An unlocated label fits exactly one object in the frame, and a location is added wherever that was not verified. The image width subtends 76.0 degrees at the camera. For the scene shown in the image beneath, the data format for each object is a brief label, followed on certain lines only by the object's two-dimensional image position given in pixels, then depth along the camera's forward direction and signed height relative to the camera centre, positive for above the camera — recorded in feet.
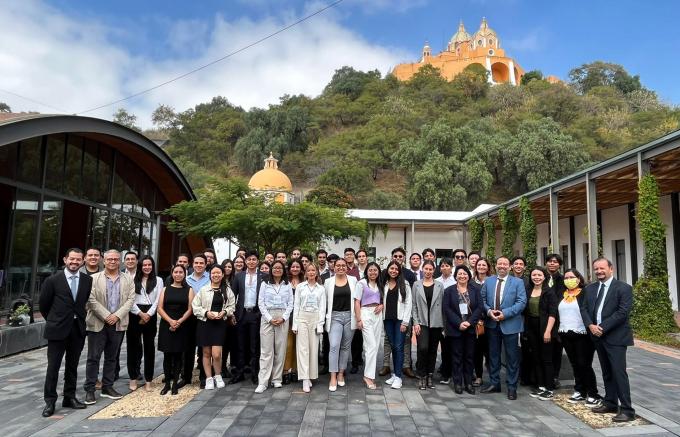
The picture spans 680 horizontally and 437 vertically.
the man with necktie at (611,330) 13.23 -1.88
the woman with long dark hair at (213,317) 15.81 -2.10
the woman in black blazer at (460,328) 15.99 -2.27
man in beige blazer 14.87 -2.13
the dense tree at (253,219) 36.24 +3.65
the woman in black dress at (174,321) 15.53 -2.27
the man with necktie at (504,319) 15.48 -1.90
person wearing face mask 14.69 -2.49
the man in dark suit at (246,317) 17.12 -2.25
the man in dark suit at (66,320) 13.50 -2.04
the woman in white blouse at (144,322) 16.01 -2.40
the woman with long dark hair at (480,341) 16.94 -2.94
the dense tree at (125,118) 184.17 +59.12
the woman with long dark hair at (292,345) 17.22 -3.33
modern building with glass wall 27.96 +5.28
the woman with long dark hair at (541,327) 15.38 -2.14
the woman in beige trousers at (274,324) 16.21 -2.36
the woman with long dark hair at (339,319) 16.42 -2.16
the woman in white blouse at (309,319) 16.28 -2.18
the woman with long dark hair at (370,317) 16.46 -2.07
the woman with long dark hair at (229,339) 17.34 -3.20
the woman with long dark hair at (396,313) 16.60 -1.90
